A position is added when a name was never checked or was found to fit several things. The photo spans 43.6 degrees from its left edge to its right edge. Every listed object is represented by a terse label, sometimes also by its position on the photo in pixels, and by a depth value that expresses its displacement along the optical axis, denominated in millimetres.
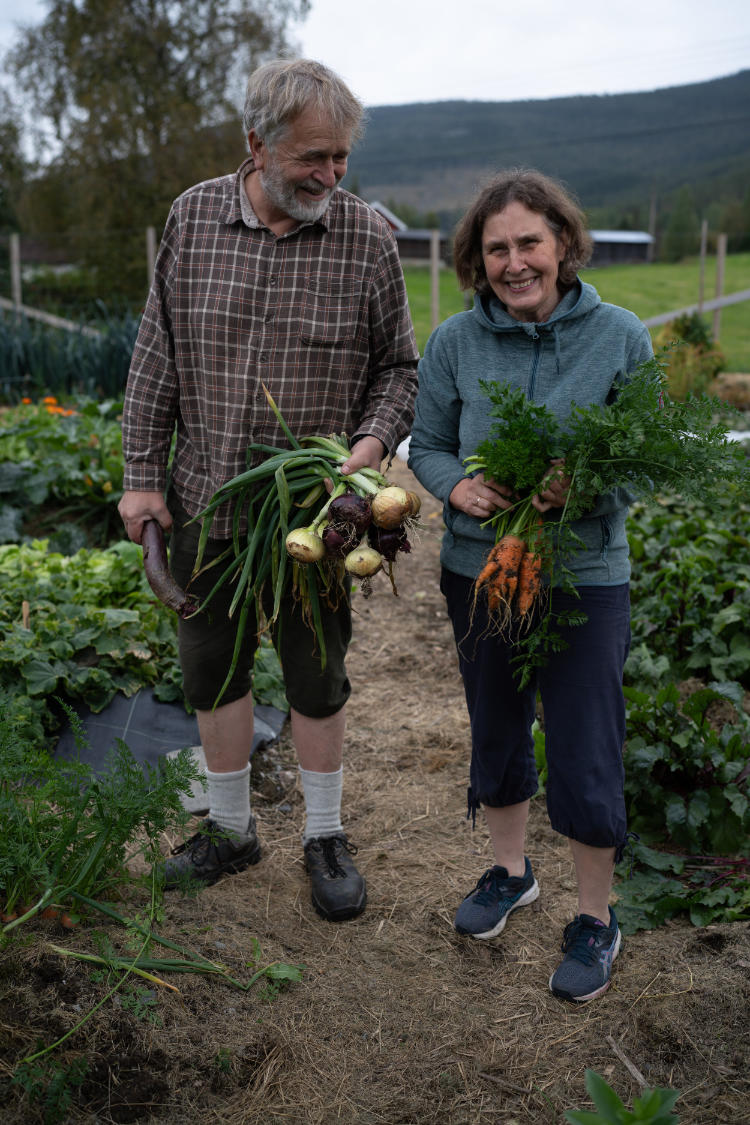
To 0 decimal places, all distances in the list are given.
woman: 2041
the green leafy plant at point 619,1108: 1232
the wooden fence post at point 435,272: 10773
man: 2164
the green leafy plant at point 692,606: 3539
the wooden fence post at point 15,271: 11343
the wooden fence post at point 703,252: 13943
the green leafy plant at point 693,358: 8672
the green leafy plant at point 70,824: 2035
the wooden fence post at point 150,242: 10383
